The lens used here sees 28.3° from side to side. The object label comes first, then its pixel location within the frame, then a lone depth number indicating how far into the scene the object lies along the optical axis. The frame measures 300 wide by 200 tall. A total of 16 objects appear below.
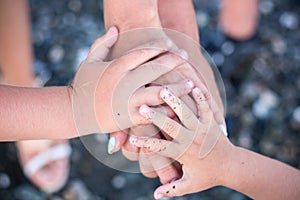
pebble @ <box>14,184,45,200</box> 1.59
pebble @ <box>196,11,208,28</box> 2.03
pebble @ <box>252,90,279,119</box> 1.74
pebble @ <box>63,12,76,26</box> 2.08
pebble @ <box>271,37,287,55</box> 1.90
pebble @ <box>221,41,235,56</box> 1.90
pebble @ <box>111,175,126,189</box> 1.61
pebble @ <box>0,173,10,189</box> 1.59
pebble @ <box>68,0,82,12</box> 2.14
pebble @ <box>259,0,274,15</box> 2.08
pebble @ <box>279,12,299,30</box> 2.00
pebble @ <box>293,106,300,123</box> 1.72
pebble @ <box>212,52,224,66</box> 1.86
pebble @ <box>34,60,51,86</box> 1.82
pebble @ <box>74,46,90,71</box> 1.88
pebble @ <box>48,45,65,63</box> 1.91
